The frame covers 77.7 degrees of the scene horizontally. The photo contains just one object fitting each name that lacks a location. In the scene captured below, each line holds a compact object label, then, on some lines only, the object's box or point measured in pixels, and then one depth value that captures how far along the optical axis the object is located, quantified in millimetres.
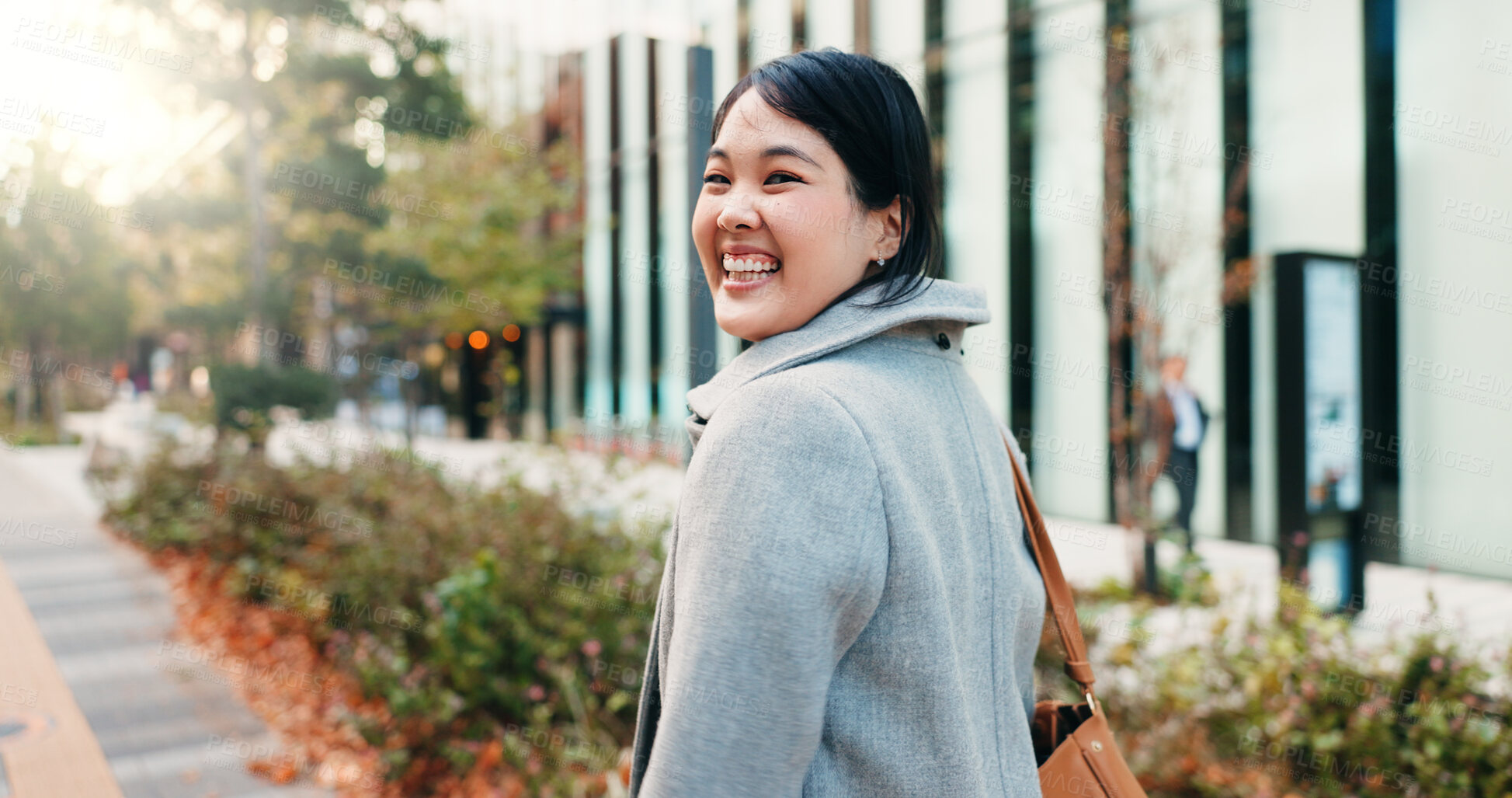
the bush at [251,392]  10539
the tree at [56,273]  13625
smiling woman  937
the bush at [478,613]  3889
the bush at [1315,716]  3035
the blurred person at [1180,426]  7355
